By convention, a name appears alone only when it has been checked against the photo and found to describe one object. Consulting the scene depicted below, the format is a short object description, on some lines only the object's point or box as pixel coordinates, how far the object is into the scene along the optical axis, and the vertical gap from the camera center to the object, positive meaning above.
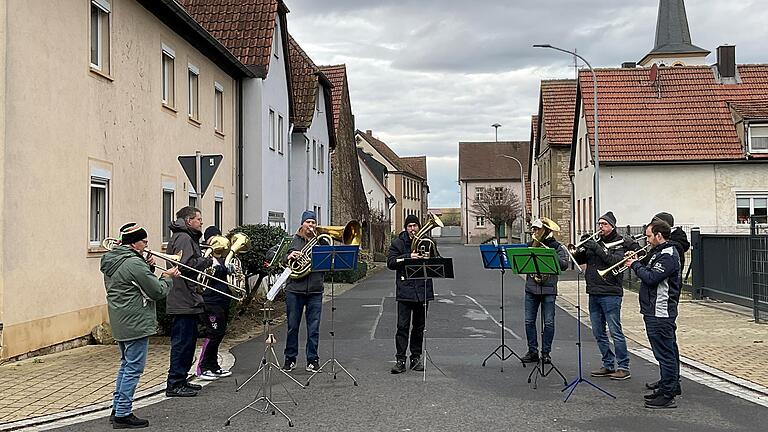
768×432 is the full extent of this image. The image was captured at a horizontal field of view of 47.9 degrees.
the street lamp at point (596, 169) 29.51 +1.73
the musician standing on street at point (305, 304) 10.83 -1.02
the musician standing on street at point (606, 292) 10.32 -0.87
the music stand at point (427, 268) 10.52 -0.57
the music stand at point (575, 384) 9.27 -1.85
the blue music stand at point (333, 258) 10.41 -0.42
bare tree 83.94 +1.52
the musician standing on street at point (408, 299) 10.84 -0.98
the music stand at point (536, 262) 10.09 -0.50
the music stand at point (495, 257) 11.30 -0.48
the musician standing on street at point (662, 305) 8.71 -0.89
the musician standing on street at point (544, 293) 10.80 -0.92
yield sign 11.28 +0.74
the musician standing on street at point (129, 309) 7.82 -0.76
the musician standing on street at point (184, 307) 9.31 -0.89
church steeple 61.25 +12.89
